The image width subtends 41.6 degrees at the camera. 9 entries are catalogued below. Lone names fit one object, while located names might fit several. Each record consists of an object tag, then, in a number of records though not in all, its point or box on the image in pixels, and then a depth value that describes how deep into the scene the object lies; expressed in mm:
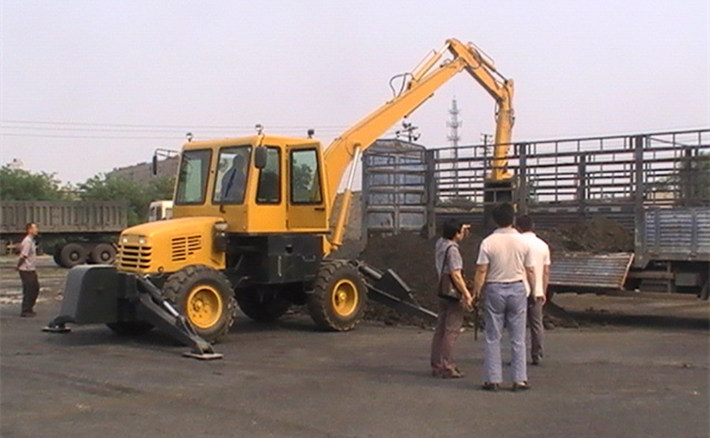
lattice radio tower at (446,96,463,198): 86656
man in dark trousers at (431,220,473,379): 9641
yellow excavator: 12633
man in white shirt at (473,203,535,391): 9000
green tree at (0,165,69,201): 59312
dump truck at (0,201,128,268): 35156
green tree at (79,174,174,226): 59469
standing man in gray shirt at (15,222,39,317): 16750
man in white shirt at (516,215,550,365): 10094
